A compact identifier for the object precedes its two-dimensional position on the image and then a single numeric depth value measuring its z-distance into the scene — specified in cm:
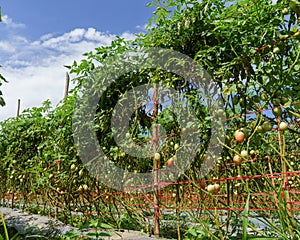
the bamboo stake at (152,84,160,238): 232
